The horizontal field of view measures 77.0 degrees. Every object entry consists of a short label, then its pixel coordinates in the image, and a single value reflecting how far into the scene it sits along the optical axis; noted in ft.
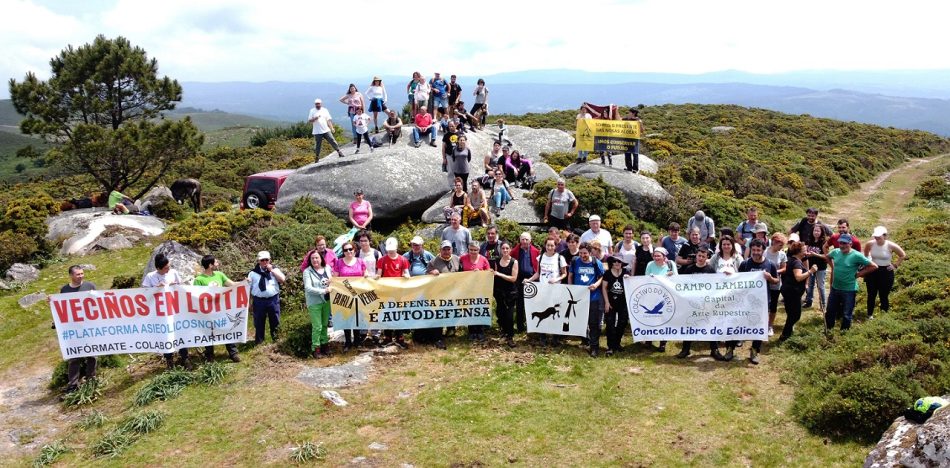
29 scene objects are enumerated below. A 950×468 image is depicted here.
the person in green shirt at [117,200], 79.24
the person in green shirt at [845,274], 32.96
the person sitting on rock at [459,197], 50.83
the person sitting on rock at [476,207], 50.30
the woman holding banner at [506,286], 36.01
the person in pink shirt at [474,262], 36.55
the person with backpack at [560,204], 48.01
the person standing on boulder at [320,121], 62.37
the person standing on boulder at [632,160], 67.76
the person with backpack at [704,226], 40.63
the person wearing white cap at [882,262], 34.96
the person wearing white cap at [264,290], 35.01
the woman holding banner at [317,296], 34.63
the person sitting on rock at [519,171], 67.15
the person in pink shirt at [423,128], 71.68
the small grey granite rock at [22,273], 56.18
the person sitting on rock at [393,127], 71.72
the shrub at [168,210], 82.02
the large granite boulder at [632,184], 64.28
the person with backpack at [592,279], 34.83
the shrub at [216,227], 50.67
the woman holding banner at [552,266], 35.50
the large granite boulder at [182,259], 47.51
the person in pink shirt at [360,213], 49.70
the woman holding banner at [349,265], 36.24
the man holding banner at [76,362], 32.65
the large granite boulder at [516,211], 59.50
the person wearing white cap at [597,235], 38.58
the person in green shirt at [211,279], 34.40
